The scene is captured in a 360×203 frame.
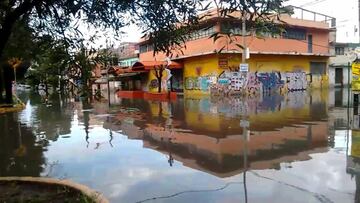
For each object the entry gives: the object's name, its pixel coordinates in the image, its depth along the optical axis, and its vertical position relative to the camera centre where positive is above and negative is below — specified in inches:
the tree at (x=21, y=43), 237.1 +24.1
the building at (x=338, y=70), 2124.8 +54.2
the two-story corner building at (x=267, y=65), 1644.9 +72.1
